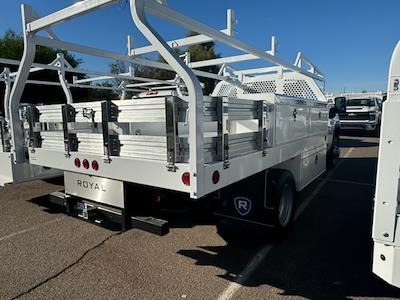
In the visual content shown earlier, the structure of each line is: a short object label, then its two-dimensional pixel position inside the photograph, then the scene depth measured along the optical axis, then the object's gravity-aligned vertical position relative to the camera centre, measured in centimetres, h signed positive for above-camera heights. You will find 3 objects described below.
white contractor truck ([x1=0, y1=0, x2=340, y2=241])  232 -28
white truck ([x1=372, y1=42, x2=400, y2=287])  202 -54
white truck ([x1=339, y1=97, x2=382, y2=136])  1642 -17
